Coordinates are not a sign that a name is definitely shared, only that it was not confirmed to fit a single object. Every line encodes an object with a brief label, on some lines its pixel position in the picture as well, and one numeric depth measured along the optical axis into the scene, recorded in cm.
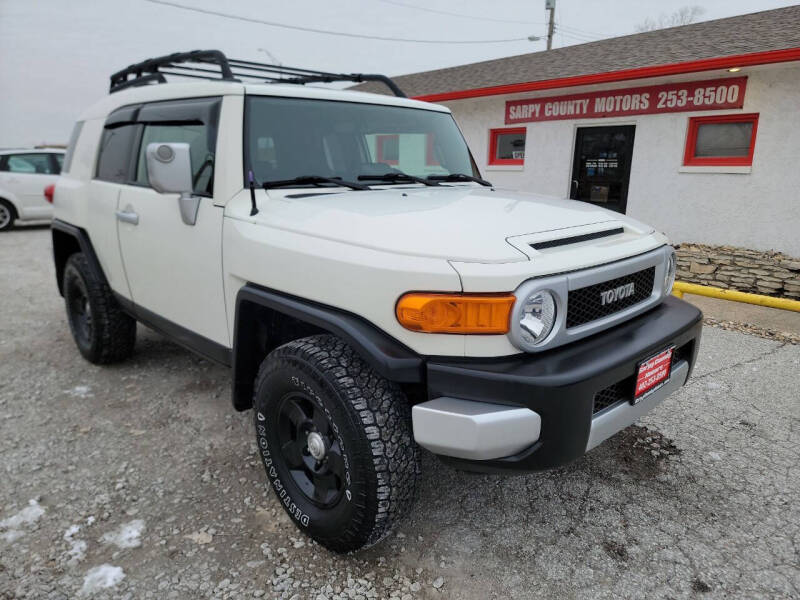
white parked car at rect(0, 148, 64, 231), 1238
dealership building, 812
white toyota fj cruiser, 193
